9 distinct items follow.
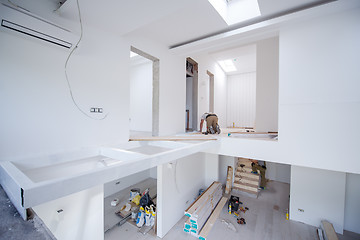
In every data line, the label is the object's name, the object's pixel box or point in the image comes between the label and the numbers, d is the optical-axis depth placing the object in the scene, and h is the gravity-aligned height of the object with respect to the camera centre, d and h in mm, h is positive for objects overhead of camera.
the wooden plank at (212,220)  3554 -2855
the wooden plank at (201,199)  3650 -2360
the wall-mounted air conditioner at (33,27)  1444 +968
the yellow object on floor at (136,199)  4672 -2657
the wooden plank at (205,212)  3568 -2631
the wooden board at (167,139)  2740 -426
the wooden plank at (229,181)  5870 -2554
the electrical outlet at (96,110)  2303 +94
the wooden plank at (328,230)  3203 -2609
